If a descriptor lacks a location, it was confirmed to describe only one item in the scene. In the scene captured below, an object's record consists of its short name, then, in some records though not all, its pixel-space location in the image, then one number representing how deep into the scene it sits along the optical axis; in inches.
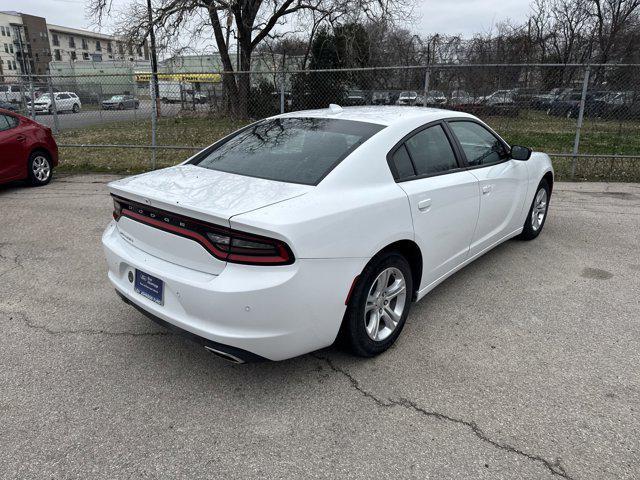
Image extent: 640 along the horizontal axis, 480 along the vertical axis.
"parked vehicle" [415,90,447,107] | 388.8
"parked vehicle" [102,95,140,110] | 656.4
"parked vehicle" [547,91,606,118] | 372.2
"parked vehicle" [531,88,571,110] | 388.2
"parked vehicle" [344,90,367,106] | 434.3
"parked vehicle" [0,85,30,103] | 935.7
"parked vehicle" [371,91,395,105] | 424.2
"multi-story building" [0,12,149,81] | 3120.1
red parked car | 293.6
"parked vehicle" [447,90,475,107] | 390.4
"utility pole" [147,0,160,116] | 698.6
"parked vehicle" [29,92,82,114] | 768.3
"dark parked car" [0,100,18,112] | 738.2
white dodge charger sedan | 93.8
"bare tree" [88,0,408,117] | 701.9
